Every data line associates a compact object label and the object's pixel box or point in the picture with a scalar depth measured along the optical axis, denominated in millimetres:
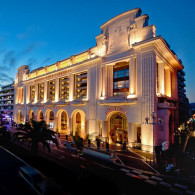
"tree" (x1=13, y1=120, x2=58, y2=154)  12820
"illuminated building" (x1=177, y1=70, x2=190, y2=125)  32031
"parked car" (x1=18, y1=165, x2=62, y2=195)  7499
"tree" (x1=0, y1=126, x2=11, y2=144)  20391
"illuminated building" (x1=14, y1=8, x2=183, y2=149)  19422
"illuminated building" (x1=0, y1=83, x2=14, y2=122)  60594
